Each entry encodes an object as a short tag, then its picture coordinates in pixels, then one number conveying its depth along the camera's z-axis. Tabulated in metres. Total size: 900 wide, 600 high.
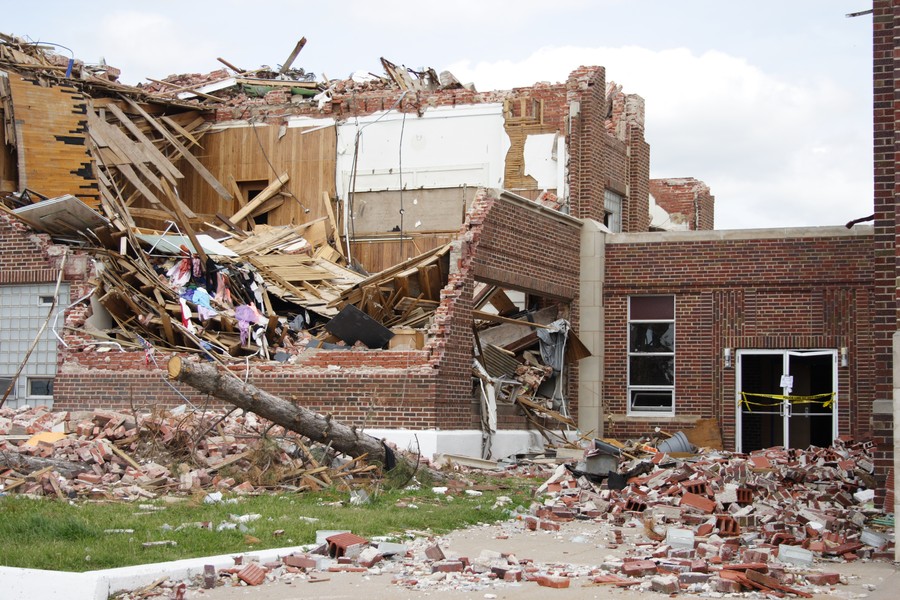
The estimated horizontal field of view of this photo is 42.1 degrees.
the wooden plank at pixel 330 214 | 25.80
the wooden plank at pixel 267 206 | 26.80
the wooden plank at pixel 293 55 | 29.36
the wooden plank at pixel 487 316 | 20.94
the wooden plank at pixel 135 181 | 24.36
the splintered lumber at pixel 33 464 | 12.81
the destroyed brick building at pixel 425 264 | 19.31
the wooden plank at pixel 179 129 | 26.91
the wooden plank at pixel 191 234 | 20.22
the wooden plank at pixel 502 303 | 22.45
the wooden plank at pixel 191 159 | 26.30
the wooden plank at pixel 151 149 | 25.31
